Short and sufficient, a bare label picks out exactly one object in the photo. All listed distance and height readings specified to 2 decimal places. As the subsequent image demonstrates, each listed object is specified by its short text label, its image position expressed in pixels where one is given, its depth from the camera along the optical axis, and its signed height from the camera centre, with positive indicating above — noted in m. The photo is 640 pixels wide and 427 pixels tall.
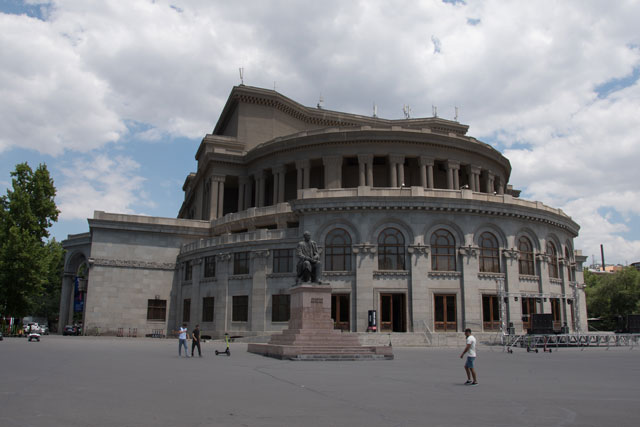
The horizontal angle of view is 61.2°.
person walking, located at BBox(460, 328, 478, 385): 13.89 -1.01
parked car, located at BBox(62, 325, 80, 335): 54.06 -1.68
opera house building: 39.91 +5.86
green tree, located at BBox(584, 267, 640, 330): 81.75 +3.22
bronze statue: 25.36 +2.33
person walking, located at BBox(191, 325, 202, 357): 24.48 -1.08
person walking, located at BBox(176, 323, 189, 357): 23.94 -0.96
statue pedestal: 22.69 -0.99
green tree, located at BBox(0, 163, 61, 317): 43.47 +6.05
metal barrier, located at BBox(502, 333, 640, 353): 32.88 -1.50
